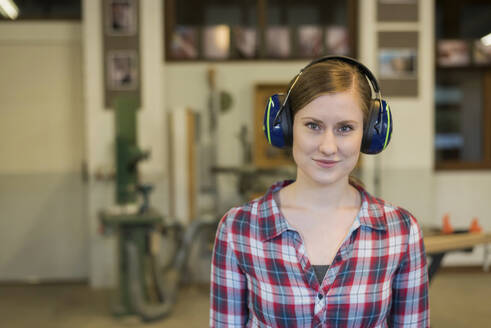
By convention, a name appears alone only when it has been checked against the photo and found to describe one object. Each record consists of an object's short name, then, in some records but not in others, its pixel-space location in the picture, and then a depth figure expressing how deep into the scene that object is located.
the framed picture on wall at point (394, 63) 4.33
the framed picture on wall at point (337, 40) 4.43
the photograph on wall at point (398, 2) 4.30
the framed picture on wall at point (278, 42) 4.41
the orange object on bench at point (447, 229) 2.87
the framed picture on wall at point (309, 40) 4.44
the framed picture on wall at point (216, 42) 4.41
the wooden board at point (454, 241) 2.60
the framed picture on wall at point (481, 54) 4.53
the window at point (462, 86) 4.54
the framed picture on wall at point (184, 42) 4.41
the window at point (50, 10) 4.38
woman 1.07
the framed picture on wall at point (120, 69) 4.21
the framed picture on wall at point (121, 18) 4.20
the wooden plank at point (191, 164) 4.18
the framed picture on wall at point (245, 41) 4.41
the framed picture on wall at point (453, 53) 4.54
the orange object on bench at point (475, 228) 2.90
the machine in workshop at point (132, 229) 3.39
